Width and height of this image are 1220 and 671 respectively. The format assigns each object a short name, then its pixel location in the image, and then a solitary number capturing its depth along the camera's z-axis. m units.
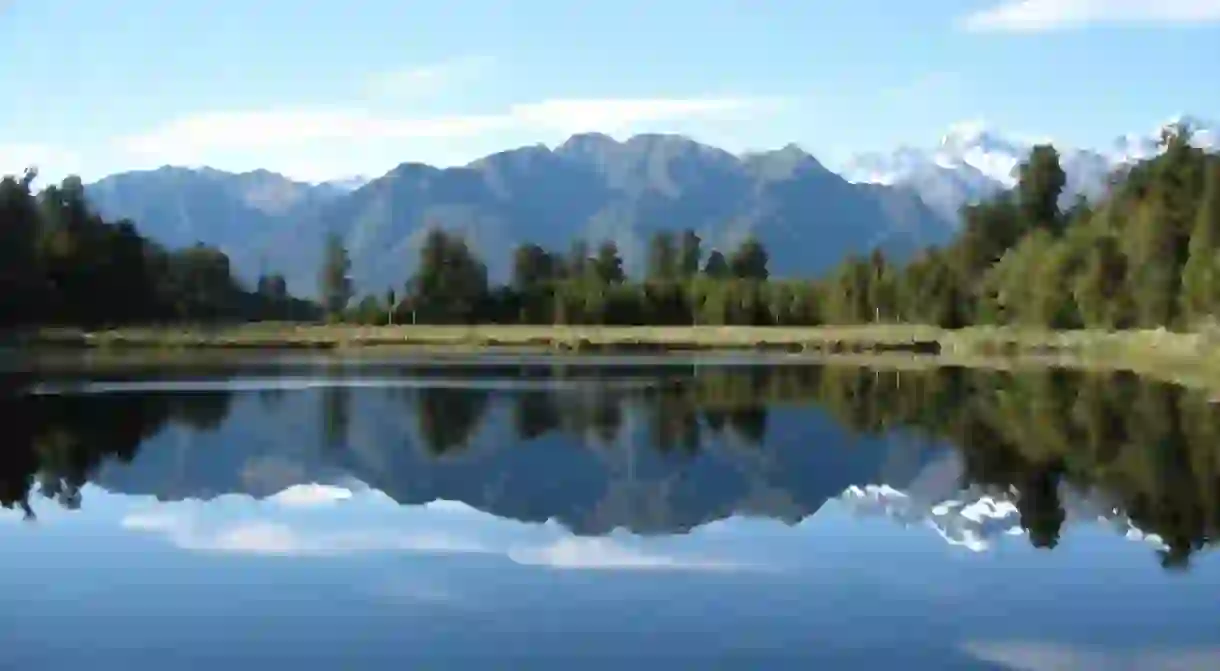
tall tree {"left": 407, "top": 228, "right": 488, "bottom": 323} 177.75
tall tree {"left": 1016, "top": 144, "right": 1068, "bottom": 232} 160.00
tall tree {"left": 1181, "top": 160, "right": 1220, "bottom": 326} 80.00
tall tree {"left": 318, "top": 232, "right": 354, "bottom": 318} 198.38
